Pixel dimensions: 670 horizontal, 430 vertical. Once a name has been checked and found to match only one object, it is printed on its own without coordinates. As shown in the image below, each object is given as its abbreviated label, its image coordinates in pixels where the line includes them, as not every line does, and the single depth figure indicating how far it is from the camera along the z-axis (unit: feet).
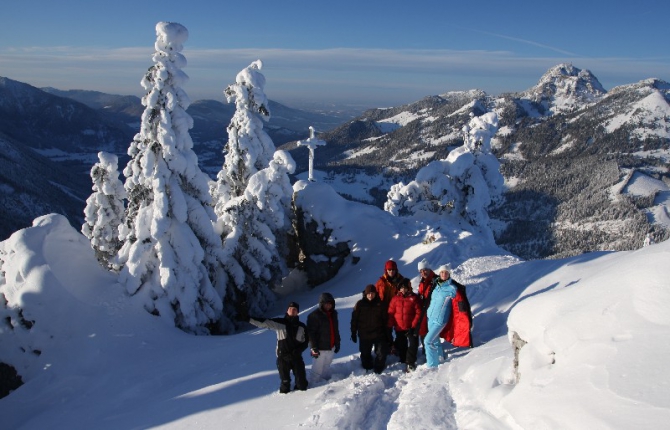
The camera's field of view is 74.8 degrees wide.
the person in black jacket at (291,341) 25.45
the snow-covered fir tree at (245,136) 71.56
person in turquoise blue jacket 26.78
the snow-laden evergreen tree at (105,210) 64.54
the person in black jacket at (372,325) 26.63
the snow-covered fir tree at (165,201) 53.72
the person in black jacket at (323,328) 25.80
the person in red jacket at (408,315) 26.91
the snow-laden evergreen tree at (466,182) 92.32
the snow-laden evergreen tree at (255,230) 68.28
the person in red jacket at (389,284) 28.66
